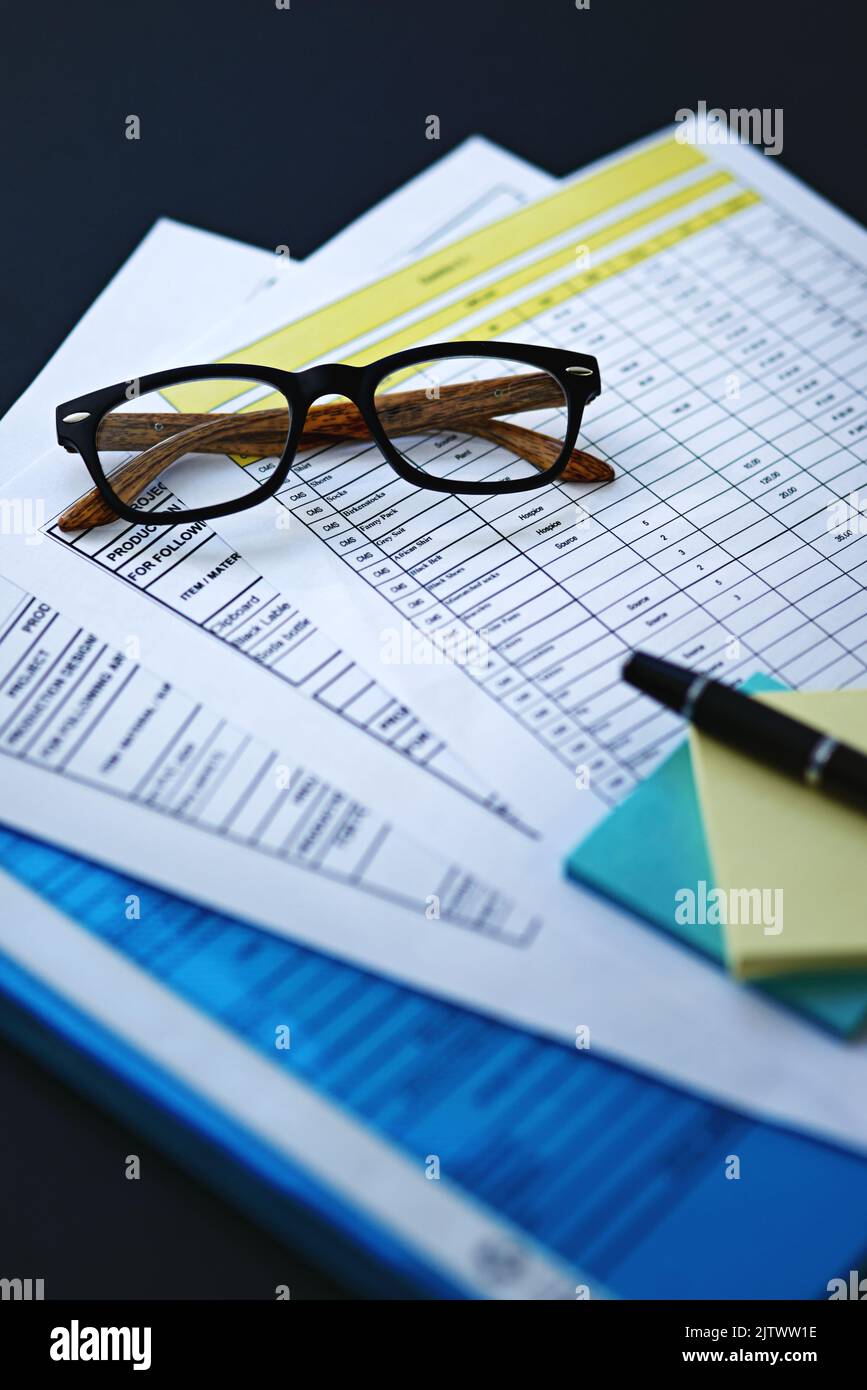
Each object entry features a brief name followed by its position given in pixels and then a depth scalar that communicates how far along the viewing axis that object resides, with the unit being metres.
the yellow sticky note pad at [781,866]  0.56
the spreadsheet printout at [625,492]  0.69
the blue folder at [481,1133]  0.52
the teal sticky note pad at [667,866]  0.56
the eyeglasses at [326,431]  0.78
